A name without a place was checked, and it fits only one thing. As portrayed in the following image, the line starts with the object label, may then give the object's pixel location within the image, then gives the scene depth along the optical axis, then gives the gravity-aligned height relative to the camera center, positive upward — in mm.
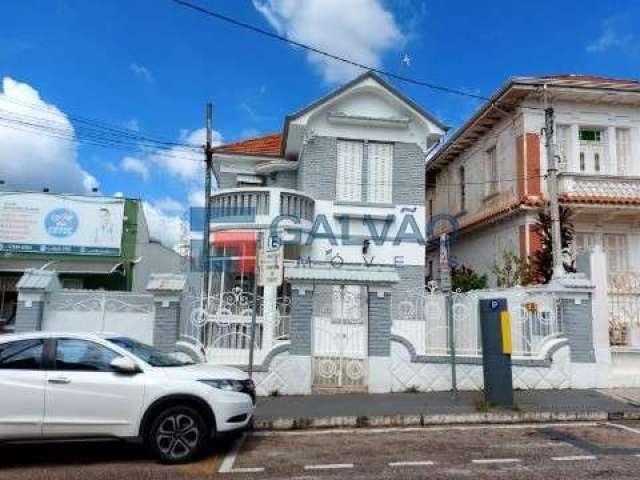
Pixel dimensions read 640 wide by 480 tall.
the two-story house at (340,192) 15984 +3769
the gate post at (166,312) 10938 -14
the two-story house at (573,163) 18000 +5370
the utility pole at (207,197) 14969 +3089
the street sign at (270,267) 9438 +797
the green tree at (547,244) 15477 +2159
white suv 6543 -1019
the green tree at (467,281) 19109 +1318
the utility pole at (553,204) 12945 +2827
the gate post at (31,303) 10844 +110
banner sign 22406 +3466
